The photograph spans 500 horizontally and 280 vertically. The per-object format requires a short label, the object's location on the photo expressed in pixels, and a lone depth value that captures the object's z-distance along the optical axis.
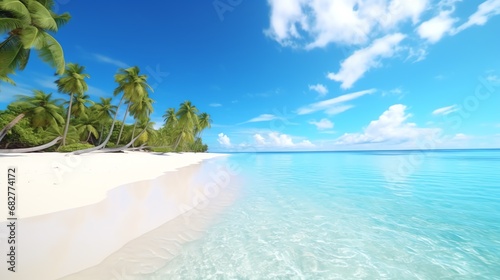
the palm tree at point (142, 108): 26.55
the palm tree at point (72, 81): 20.56
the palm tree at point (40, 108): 21.84
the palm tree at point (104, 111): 29.70
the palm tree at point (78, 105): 27.14
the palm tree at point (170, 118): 38.75
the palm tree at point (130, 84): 23.30
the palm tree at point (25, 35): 8.96
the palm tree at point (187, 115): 36.31
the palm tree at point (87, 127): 30.97
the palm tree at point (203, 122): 47.84
